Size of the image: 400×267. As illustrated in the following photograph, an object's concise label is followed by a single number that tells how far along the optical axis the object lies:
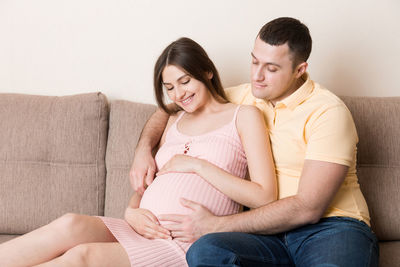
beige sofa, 1.81
